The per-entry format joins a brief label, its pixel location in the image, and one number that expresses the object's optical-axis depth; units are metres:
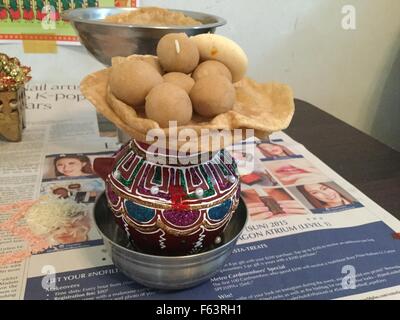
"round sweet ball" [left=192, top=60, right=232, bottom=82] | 0.33
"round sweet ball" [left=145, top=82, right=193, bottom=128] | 0.29
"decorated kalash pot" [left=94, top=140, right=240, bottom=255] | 0.33
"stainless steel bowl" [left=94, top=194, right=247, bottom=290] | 0.33
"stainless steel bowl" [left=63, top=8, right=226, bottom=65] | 0.48
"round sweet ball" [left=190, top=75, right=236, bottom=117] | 0.31
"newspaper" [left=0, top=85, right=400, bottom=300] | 0.36
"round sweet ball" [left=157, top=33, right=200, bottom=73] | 0.33
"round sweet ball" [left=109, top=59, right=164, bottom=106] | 0.31
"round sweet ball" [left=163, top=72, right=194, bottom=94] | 0.32
